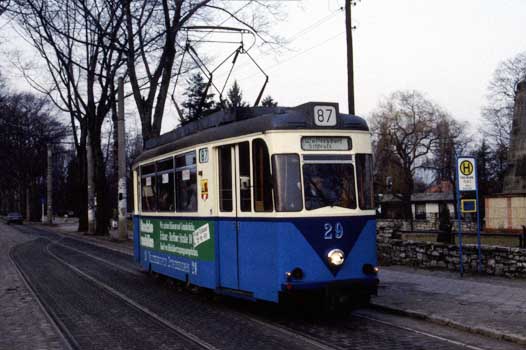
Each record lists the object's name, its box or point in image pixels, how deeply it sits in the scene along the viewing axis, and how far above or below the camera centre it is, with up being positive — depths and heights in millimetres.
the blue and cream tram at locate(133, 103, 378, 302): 9820 +111
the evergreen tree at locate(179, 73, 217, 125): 65562 +11326
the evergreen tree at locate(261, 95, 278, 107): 66988 +10995
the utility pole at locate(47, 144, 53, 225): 63559 +2728
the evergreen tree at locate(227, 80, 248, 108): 69088 +12434
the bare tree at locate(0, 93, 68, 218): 53938 +7228
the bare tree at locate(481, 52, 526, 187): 65188 +7979
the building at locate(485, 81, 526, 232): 30891 +733
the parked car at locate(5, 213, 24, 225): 73762 +8
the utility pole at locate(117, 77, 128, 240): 32319 +3169
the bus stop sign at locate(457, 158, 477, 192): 14875 +645
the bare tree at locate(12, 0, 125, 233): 35656 +6990
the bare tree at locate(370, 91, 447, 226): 69500 +7385
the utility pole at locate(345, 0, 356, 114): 19844 +4379
